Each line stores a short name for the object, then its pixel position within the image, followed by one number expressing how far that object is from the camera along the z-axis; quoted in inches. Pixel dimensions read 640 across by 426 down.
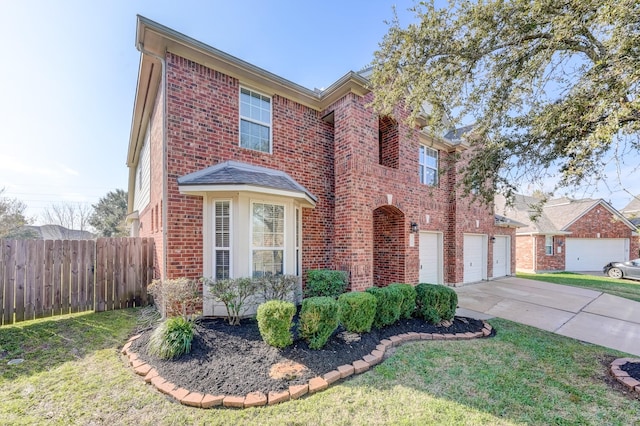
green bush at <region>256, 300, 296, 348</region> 165.0
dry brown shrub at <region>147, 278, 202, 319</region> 195.2
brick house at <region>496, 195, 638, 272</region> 735.7
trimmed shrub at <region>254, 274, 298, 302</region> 225.1
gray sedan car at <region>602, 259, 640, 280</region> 610.9
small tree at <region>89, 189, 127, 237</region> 1136.8
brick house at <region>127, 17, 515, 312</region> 231.1
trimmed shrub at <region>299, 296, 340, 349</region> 170.2
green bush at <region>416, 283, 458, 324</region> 234.5
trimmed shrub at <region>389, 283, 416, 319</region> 231.5
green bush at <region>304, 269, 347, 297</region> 266.1
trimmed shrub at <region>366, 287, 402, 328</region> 213.8
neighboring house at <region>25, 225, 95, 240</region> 1236.8
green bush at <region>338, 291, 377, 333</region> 192.9
